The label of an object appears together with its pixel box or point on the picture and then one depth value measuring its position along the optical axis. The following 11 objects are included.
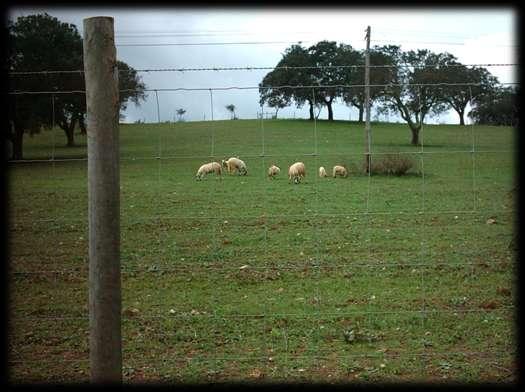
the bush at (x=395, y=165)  18.06
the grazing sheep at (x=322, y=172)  19.63
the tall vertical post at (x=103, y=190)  3.45
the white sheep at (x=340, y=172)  18.25
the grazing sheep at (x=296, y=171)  15.29
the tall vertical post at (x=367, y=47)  27.80
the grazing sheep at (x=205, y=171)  11.54
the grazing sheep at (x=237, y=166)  11.97
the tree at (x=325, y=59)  43.84
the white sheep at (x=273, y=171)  15.96
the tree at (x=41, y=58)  22.17
